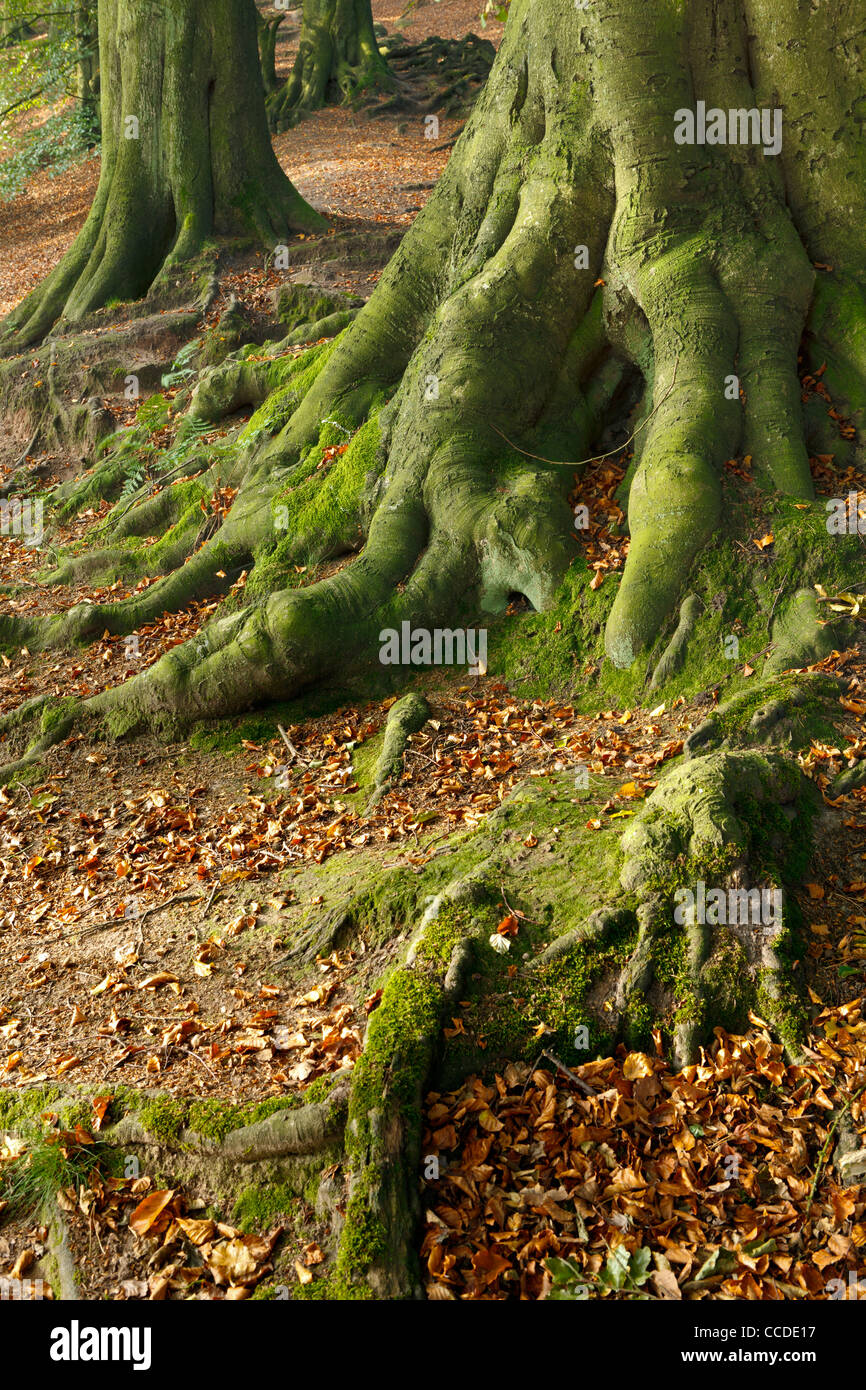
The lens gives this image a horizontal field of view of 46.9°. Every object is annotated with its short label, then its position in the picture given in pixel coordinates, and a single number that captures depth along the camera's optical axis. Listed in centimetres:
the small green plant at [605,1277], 309
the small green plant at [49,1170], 362
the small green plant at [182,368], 1274
